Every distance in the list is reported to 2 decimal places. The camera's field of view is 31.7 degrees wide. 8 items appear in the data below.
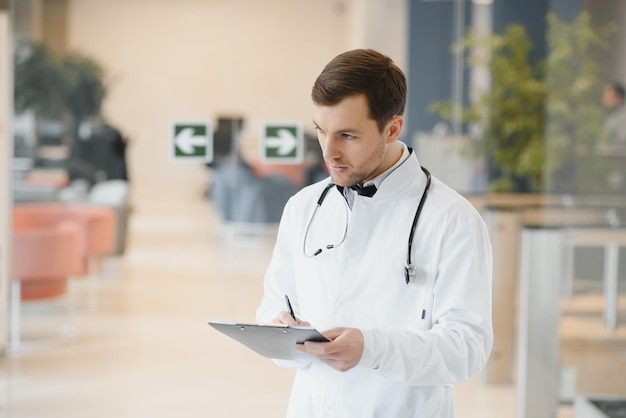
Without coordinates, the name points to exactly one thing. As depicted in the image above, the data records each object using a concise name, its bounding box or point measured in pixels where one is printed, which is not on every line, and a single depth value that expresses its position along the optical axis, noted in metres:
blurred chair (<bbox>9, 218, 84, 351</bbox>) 6.61
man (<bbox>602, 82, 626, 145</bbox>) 5.69
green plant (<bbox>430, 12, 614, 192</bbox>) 6.04
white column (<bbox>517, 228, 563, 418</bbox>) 5.74
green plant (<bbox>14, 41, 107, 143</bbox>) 6.11
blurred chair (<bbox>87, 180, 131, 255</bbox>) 6.25
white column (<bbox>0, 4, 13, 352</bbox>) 6.19
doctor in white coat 2.17
